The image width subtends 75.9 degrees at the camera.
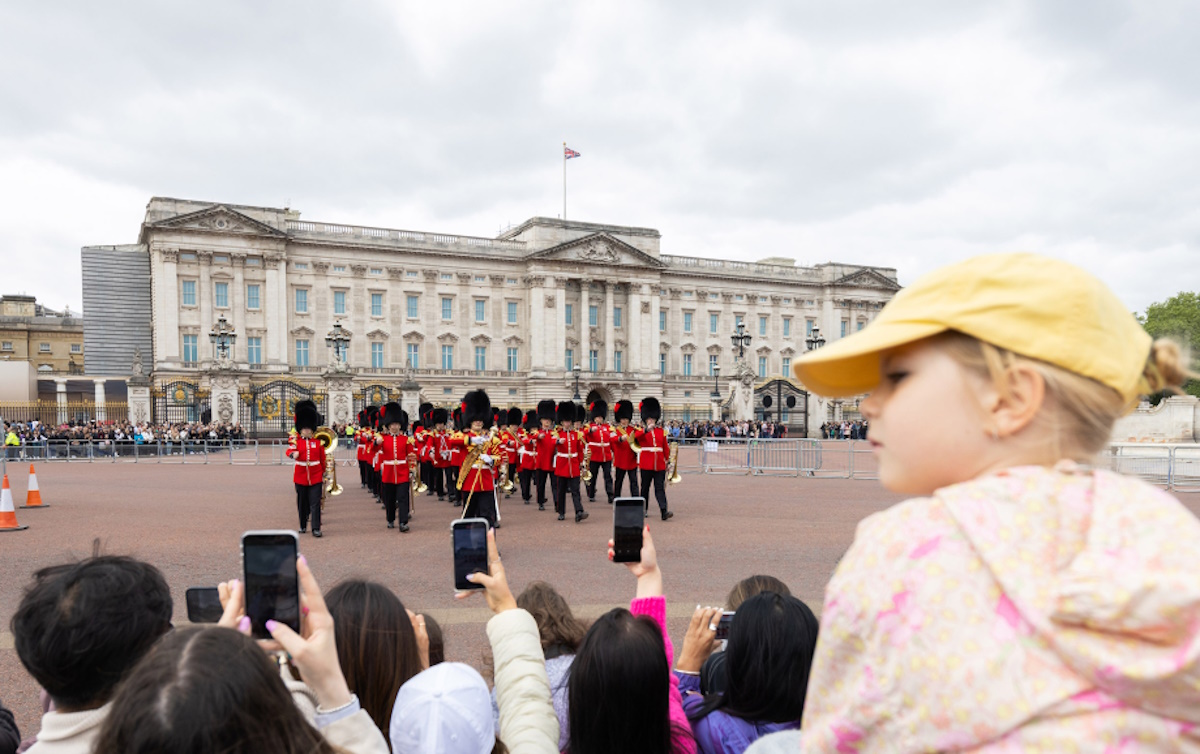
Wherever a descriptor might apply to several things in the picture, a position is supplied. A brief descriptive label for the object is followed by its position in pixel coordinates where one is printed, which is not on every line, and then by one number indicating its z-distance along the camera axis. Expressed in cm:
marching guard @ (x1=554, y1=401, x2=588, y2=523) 1226
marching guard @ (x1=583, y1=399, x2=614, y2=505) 1425
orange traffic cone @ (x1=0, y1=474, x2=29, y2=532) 1093
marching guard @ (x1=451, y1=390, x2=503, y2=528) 1012
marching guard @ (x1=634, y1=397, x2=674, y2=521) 1199
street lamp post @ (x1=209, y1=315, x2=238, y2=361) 3531
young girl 83
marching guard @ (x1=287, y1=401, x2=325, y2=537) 1078
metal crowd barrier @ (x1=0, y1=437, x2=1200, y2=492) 1645
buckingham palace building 4575
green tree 5659
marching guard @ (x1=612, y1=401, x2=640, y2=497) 1318
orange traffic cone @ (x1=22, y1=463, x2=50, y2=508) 1323
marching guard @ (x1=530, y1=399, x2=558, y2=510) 1402
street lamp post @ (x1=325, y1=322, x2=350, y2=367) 3695
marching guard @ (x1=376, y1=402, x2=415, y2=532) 1127
